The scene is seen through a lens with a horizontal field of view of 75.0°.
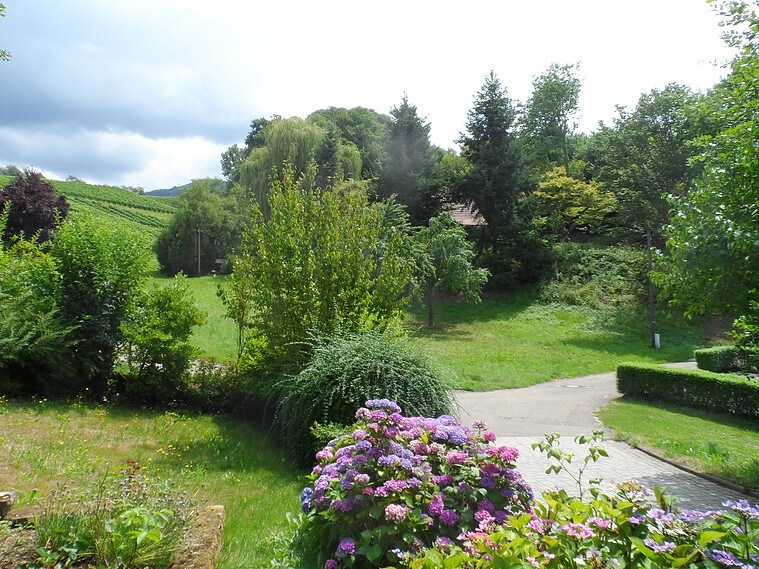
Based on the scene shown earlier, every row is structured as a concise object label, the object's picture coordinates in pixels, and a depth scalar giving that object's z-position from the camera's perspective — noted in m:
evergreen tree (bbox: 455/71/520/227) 26.48
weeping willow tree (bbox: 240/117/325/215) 28.91
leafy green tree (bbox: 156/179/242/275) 37.03
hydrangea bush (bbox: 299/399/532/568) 2.87
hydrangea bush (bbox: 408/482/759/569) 1.97
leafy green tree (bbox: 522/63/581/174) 45.28
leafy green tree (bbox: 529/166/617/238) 29.56
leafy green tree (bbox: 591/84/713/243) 24.75
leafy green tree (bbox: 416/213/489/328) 22.12
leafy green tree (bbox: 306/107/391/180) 30.06
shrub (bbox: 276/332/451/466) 5.78
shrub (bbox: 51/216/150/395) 9.46
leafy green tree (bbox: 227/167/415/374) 7.77
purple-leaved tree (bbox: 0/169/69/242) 28.44
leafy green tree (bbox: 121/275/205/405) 9.12
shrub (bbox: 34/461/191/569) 2.85
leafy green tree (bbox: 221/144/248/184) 67.38
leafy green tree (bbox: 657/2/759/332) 6.12
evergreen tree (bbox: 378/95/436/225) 28.53
